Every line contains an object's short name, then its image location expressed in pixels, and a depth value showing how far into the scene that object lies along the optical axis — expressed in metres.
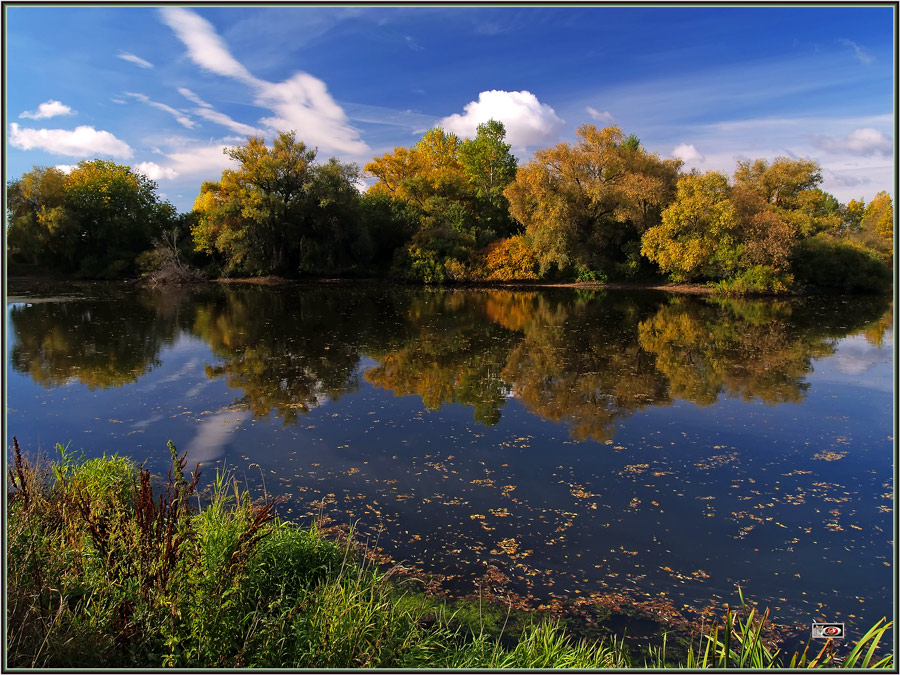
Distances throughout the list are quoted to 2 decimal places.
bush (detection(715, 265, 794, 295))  30.20
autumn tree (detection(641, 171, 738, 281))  31.05
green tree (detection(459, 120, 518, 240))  42.06
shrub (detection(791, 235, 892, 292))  31.59
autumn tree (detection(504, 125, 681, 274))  34.44
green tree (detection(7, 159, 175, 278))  36.81
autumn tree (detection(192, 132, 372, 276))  35.66
